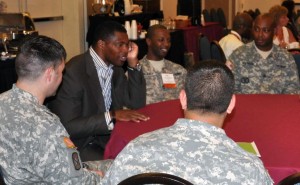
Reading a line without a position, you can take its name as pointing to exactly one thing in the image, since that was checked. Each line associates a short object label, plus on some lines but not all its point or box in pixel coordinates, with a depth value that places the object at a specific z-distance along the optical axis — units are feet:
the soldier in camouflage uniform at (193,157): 7.05
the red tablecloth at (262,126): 10.83
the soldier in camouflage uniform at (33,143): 9.49
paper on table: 11.09
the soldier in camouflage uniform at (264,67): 19.18
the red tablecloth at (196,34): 40.84
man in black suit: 14.36
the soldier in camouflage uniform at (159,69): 18.67
